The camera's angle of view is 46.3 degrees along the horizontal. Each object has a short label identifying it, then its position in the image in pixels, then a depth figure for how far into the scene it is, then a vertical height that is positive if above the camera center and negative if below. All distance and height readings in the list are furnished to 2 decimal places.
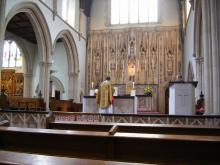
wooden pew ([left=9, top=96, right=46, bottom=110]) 12.20 -0.39
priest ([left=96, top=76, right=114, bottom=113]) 9.45 -0.07
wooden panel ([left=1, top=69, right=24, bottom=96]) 20.28 +1.03
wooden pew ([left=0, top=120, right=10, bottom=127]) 3.86 -0.43
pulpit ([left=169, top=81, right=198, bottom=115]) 7.73 -0.08
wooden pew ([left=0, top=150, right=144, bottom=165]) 1.62 -0.42
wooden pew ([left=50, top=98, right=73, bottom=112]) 15.02 -0.60
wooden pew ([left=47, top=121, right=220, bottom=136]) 4.24 -0.56
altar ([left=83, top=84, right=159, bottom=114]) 9.94 -0.37
